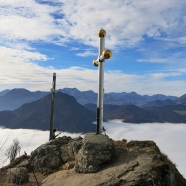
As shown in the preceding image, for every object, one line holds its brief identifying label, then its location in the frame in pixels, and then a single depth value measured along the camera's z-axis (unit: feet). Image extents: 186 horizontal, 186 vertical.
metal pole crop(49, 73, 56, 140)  71.55
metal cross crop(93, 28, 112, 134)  41.79
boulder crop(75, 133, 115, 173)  35.62
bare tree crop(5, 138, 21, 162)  107.40
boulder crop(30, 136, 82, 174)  48.59
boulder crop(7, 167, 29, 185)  44.84
